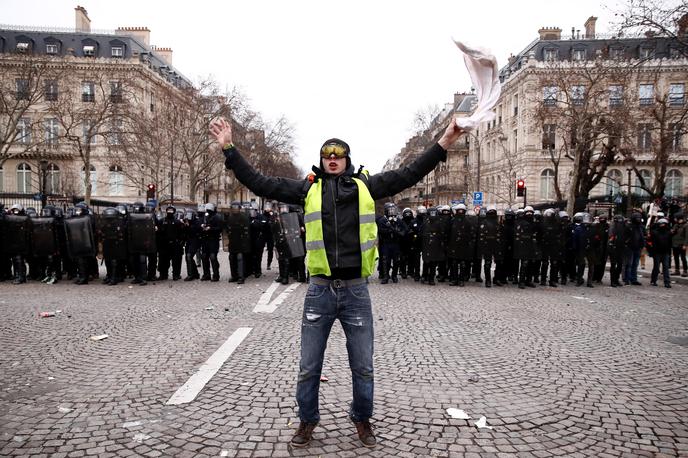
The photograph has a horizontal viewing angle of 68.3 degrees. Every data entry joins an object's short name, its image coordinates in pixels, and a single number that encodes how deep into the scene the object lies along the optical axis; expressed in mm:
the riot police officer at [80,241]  12148
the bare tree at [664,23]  15195
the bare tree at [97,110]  30812
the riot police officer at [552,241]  13047
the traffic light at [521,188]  27128
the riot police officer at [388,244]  13039
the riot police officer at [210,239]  12891
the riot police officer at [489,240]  12758
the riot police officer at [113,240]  12039
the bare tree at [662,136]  18484
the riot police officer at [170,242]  12992
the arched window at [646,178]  51028
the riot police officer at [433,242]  12758
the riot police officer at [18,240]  12375
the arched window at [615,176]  50512
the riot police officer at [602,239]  13812
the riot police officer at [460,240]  12742
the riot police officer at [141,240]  12133
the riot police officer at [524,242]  12680
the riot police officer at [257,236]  13383
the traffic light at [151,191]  26962
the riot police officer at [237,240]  12758
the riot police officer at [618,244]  13914
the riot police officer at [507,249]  13195
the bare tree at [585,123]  26469
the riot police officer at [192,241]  13102
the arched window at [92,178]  52656
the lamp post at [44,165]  26230
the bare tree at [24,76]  27344
